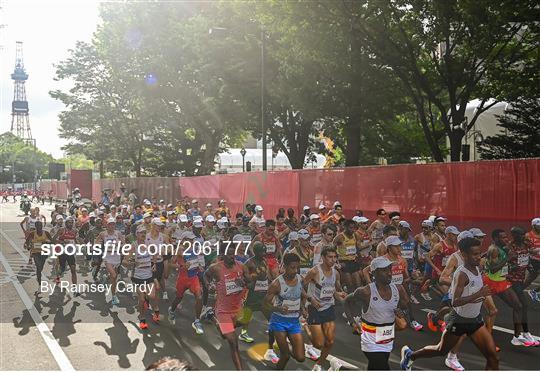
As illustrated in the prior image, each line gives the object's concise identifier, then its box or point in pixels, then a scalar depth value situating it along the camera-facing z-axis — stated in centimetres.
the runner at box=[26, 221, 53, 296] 1512
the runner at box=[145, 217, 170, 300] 1238
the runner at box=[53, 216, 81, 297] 1517
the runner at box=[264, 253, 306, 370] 777
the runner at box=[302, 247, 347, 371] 820
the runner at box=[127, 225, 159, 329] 1186
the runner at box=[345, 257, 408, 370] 689
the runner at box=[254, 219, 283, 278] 1238
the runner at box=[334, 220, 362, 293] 1226
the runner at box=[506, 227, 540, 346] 998
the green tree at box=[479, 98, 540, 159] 2477
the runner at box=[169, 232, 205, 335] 1145
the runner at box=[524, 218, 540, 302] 1131
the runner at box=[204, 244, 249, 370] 852
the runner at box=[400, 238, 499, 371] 736
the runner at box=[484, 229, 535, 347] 988
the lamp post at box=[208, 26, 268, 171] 2333
